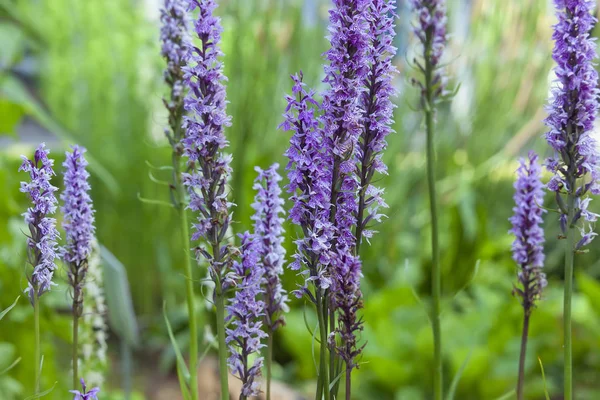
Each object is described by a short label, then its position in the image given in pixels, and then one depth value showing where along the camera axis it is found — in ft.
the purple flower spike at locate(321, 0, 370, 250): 4.50
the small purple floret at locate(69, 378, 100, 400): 4.34
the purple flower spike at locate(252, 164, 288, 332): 4.68
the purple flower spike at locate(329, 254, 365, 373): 4.55
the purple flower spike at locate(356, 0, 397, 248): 4.58
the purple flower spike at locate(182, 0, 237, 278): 4.54
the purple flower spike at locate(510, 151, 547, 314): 4.94
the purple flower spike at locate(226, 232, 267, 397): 4.64
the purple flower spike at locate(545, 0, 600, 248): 4.62
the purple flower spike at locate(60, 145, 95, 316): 4.62
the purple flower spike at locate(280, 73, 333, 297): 4.50
